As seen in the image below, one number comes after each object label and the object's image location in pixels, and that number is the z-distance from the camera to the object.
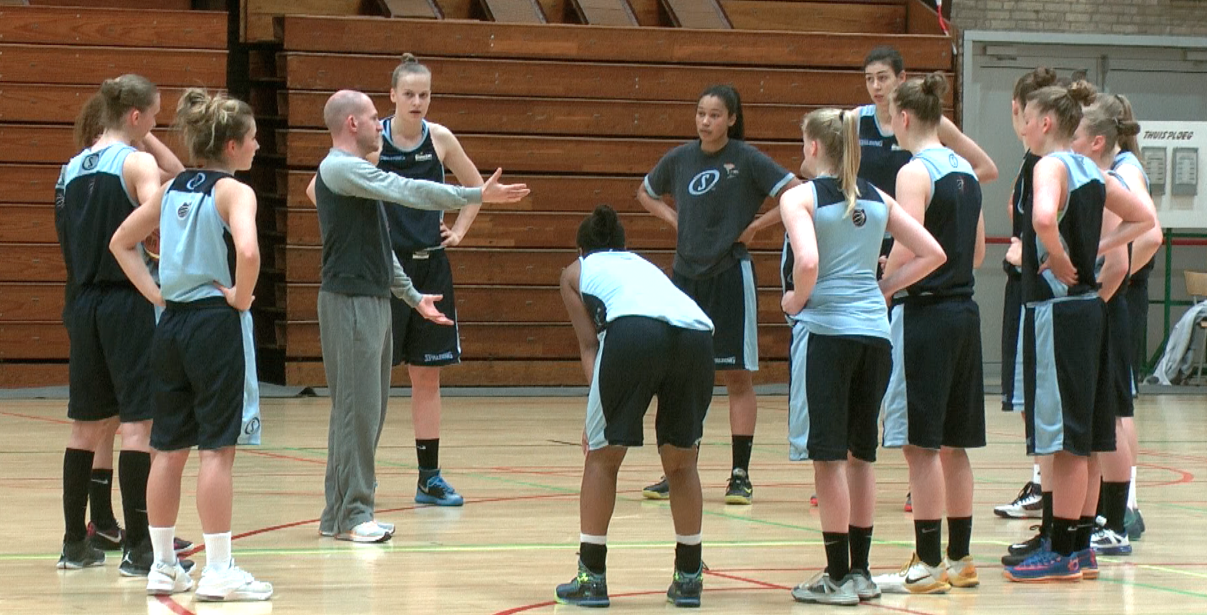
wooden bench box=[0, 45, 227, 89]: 23.42
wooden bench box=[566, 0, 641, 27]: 25.75
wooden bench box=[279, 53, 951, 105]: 23.92
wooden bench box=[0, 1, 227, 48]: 23.39
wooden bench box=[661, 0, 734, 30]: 25.95
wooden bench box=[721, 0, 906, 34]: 27.22
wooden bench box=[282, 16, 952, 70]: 23.94
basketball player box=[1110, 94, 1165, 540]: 11.38
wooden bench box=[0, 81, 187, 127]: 23.44
